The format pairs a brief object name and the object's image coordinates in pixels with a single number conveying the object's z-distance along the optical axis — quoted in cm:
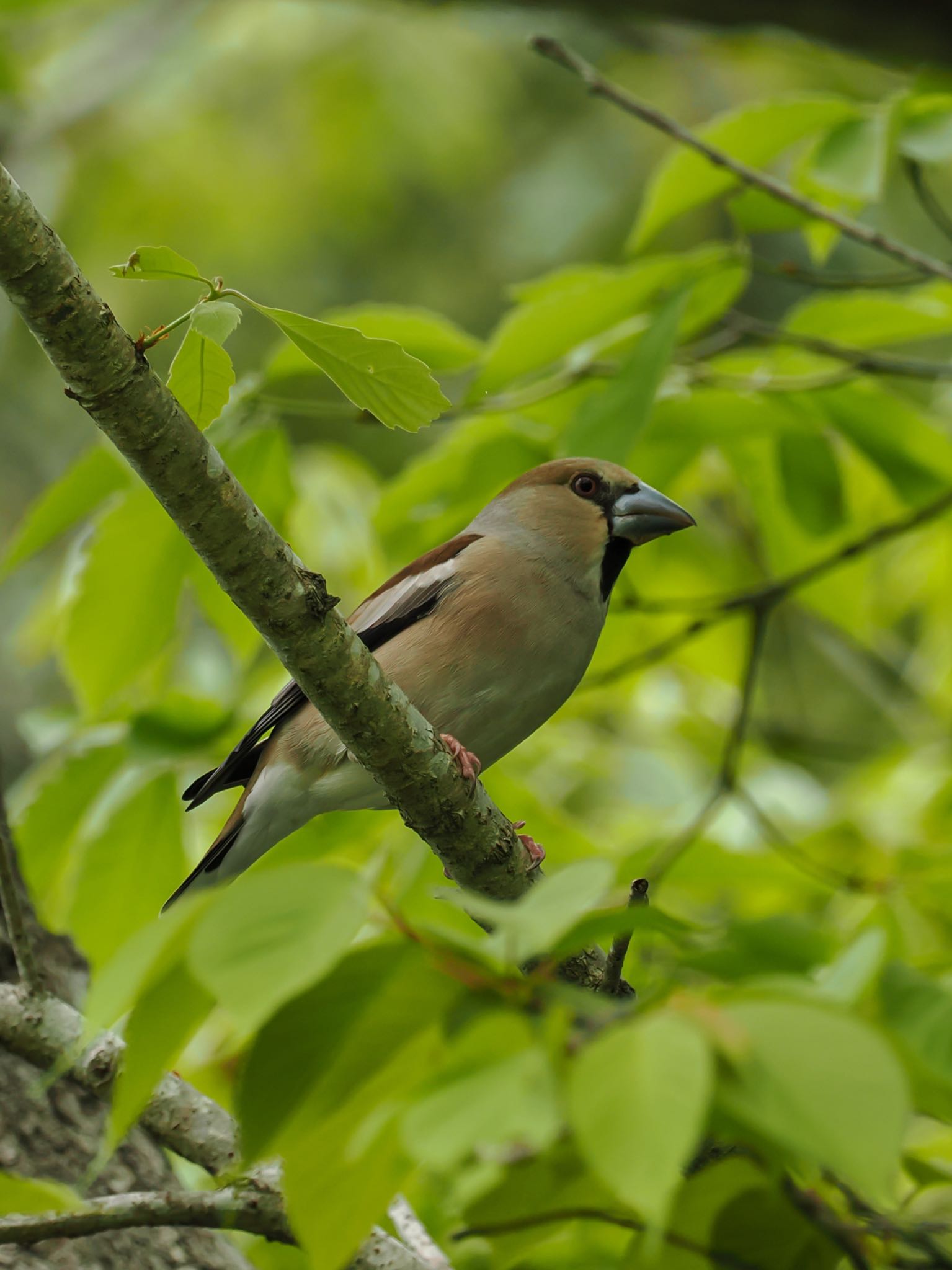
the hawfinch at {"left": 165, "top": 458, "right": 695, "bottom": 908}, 811
